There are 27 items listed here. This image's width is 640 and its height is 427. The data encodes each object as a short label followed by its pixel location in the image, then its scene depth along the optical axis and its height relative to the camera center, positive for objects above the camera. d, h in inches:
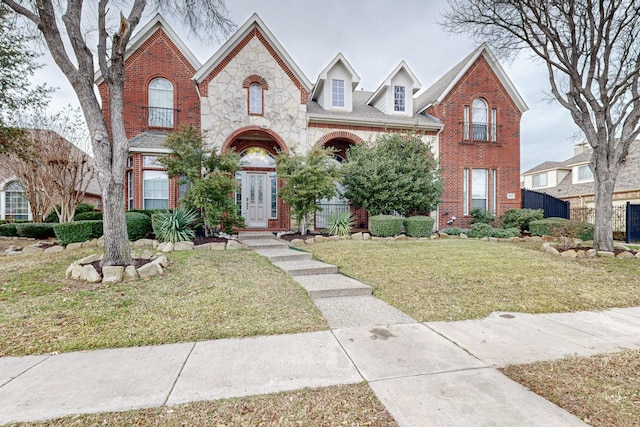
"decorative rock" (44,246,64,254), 335.7 -42.1
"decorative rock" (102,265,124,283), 220.2 -45.5
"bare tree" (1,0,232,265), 232.4 +102.4
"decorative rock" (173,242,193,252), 337.4 -38.1
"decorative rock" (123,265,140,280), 228.1 -46.8
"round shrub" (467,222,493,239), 499.2 -30.4
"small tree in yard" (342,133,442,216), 453.4 +57.9
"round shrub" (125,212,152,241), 368.4 -15.0
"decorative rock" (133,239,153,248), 352.7 -35.0
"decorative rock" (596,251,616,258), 339.0 -47.0
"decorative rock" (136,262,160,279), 233.7 -45.6
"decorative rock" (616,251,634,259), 334.7 -47.7
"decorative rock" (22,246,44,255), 345.6 -43.7
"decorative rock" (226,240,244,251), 361.2 -40.1
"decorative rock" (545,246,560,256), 351.7 -45.3
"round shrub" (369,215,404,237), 442.3 -19.4
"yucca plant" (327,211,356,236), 446.6 -18.2
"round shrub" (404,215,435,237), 463.2 -20.3
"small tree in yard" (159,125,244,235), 368.8 +50.1
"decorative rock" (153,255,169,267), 249.5 -41.2
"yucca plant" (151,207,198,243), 359.6 -14.9
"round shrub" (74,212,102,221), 475.0 -4.8
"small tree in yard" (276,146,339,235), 409.4 +47.8
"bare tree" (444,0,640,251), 349.7 +193.2
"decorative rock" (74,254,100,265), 247.9 -39.7
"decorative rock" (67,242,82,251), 345.5 -38.5
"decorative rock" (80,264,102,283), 220.0 -46.0
